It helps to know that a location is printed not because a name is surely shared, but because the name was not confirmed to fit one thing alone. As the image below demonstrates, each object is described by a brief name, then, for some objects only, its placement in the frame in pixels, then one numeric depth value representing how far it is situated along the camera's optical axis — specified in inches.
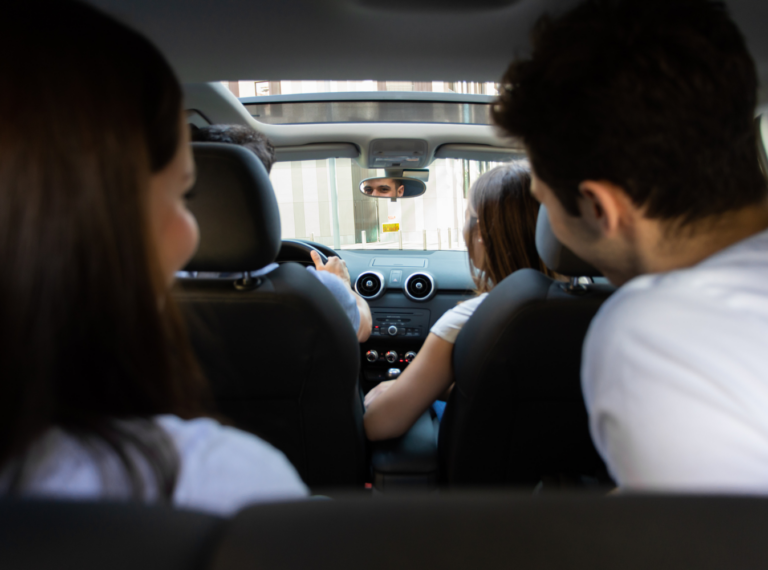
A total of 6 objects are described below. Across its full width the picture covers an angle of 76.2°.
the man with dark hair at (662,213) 22.3
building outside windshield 119.6
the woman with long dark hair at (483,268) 69.4
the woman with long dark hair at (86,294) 20.0
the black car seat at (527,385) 54.5
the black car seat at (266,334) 50.8
